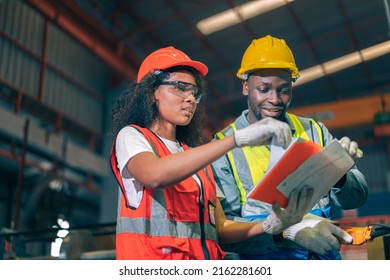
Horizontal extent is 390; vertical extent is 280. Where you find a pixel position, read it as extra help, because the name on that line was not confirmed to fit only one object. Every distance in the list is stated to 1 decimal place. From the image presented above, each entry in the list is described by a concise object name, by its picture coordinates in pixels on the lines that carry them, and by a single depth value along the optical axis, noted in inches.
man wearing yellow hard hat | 84.9
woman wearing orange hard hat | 70.7
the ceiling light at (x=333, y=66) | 531.8
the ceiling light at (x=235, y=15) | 443.4
